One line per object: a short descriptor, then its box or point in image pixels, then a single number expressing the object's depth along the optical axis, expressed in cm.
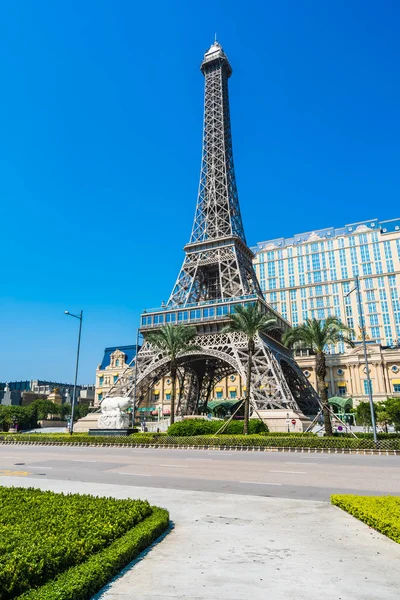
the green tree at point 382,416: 4490
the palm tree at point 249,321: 3859
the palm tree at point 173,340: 4203
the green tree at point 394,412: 4244
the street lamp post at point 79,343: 3916
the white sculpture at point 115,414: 3869
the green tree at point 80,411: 9189
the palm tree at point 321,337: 3412
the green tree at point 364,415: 5012
